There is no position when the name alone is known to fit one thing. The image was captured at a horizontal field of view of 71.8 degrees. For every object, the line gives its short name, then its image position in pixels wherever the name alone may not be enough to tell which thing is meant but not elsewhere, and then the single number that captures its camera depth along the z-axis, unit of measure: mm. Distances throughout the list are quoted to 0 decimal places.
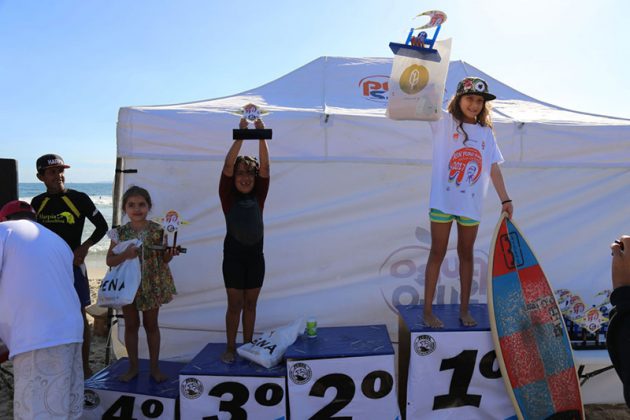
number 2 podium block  2488
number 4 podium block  2549
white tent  3436
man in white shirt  1949
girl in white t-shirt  2682
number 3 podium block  2479
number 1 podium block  2574
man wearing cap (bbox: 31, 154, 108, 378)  3018
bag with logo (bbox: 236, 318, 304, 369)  2574
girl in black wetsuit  2699
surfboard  2553
